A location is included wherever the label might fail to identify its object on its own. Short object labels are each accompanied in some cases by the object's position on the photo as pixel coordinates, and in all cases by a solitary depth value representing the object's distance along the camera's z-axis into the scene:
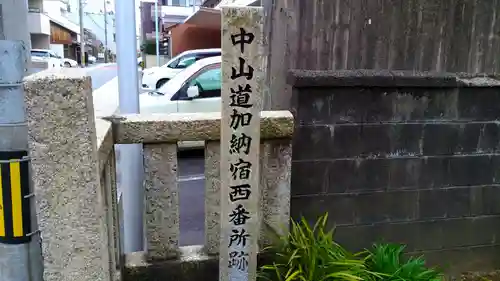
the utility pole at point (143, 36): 33.71
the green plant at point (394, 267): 2.89
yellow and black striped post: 1.86
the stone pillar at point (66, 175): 1.71
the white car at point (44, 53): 26.88
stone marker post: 1.92
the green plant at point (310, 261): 2.63
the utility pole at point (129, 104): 3.07
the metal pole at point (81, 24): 39.79
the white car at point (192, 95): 7.22
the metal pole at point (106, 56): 64.91
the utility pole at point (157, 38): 25.38
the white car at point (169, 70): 14.45
